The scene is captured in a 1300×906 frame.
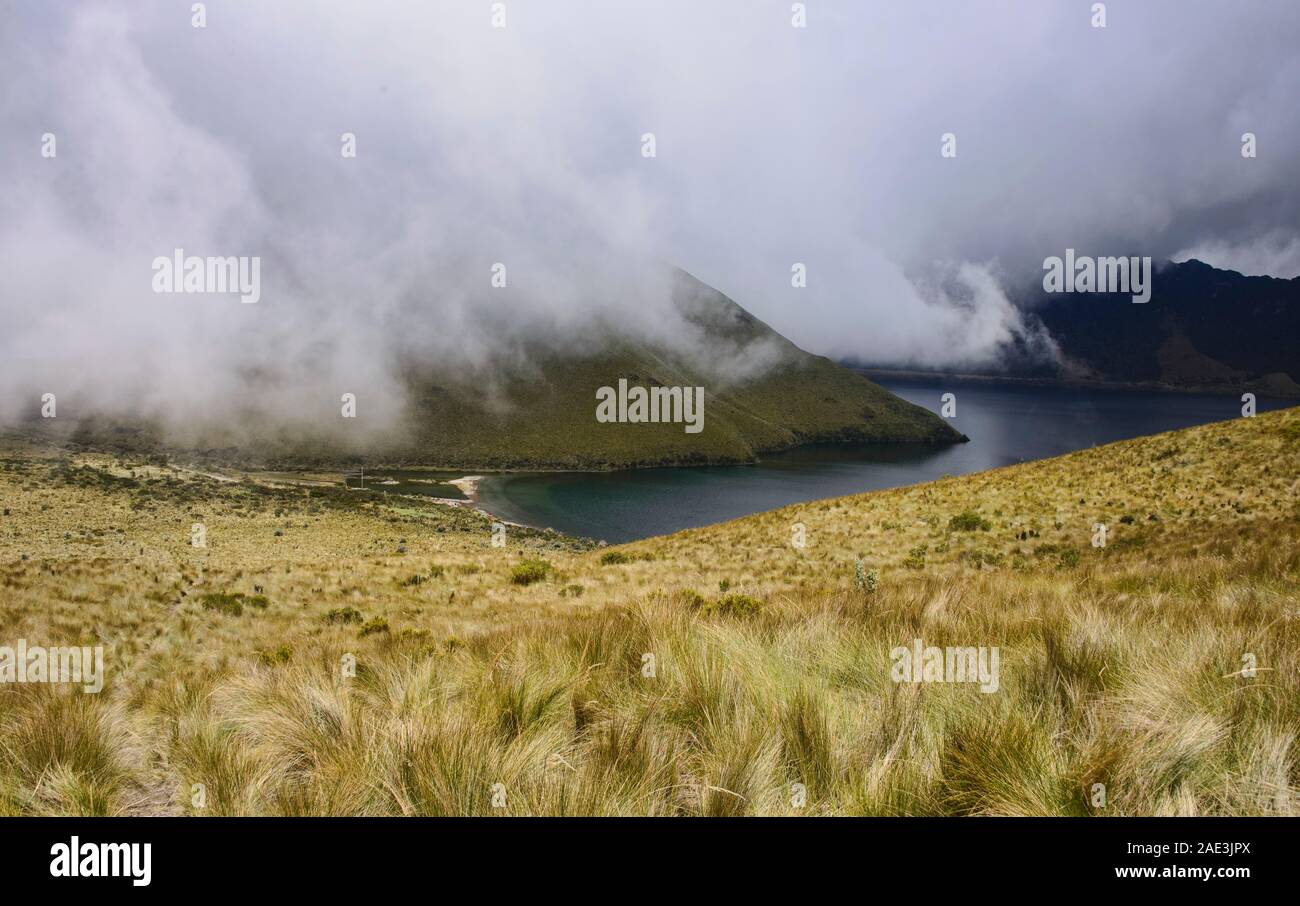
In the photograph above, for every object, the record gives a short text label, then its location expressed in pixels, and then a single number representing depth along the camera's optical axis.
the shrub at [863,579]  10.06
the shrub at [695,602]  7.32
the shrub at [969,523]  23.43
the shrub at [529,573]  20.86
